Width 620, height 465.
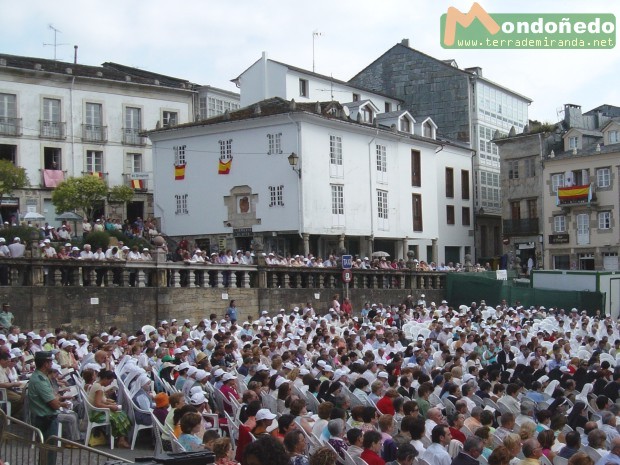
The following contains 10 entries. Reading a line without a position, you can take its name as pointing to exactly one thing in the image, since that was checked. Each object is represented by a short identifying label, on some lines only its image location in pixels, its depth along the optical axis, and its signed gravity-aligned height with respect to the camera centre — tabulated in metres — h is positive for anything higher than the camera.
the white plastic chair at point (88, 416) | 11.04 -2.22
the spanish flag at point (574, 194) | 46.06 +2.87
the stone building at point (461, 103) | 52.22 +9.34
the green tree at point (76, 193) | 38.41 +2.85
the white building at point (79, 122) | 41.00 +6.96
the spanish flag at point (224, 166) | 37.31 +3.89
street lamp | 32.47 +3.62
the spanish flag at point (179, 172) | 38.69 +3.78
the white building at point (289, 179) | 35.88 +3.32
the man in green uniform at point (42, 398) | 9.41 -1.67
